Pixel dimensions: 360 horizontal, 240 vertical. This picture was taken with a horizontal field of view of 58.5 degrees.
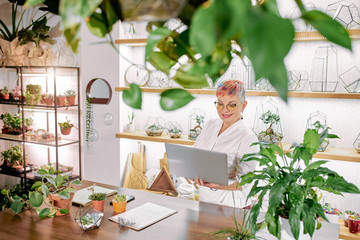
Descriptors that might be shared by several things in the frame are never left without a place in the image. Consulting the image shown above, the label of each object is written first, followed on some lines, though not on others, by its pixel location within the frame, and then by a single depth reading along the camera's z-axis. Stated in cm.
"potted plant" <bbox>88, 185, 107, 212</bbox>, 173
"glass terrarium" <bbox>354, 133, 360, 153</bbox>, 246
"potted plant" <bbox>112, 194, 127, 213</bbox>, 179
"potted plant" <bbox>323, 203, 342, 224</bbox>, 242
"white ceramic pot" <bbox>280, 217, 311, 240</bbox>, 114
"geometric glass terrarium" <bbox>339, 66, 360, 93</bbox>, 251
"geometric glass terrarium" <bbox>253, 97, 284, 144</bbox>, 263
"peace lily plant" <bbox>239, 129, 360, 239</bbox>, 103
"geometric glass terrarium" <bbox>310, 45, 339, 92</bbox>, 256
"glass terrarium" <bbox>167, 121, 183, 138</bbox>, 299
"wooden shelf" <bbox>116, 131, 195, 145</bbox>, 290
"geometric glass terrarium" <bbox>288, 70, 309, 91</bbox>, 263
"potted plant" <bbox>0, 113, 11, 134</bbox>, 392
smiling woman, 230
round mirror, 327
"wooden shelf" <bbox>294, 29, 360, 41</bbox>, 223
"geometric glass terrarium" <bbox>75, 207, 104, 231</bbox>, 156
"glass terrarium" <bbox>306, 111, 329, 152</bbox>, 256
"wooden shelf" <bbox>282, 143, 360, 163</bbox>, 235
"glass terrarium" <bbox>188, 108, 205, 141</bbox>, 294
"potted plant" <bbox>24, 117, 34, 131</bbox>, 390
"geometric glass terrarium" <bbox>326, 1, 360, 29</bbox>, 241
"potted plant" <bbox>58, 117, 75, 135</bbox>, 369
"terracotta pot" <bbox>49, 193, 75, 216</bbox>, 174
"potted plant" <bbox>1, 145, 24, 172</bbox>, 392
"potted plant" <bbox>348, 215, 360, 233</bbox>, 238
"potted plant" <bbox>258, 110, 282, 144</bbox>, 263
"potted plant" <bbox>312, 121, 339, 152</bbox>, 248
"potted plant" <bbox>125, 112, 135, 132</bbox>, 328
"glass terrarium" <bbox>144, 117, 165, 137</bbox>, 309
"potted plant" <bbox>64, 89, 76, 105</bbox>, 363
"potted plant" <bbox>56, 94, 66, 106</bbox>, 354
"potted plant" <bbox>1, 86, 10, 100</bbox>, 391
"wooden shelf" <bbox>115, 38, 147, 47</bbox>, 293
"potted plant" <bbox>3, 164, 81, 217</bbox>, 171
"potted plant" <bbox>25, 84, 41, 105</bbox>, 363
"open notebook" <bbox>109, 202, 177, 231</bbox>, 163
